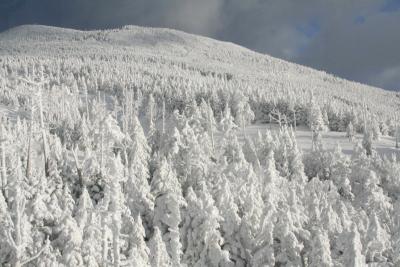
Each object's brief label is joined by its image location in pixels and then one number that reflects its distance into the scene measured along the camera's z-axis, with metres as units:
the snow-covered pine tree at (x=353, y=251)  47.88
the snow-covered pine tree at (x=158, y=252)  43.47
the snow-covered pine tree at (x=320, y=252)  48.97
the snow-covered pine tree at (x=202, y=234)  51.84
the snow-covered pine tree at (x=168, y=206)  50.16
